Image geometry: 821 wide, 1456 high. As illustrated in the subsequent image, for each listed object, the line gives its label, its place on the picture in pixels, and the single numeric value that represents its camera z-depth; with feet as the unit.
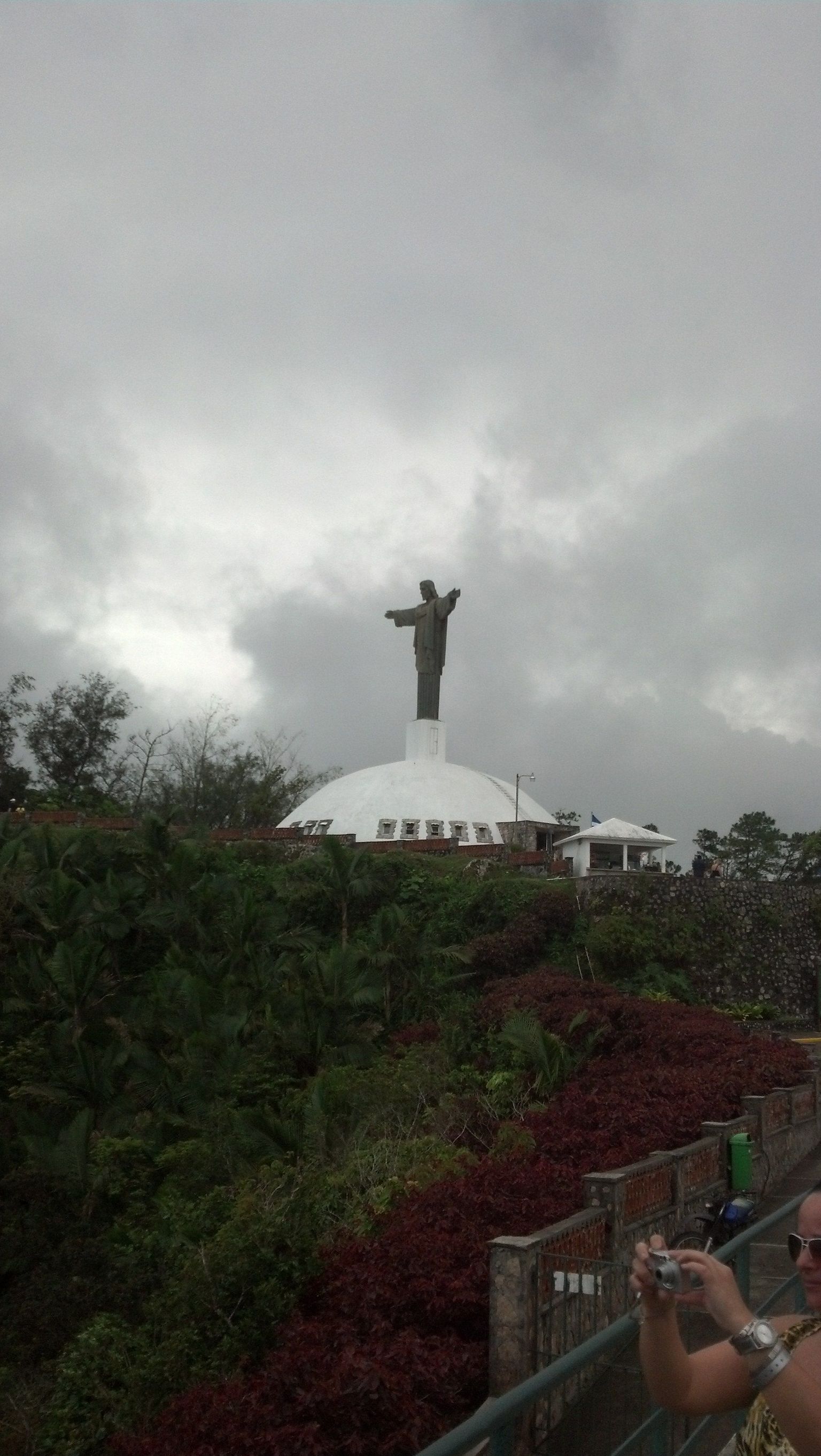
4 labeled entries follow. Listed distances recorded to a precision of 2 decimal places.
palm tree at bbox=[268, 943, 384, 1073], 54.90
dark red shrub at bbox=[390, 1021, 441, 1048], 53.88
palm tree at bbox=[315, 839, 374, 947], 70.23
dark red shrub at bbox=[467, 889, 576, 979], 63.82
